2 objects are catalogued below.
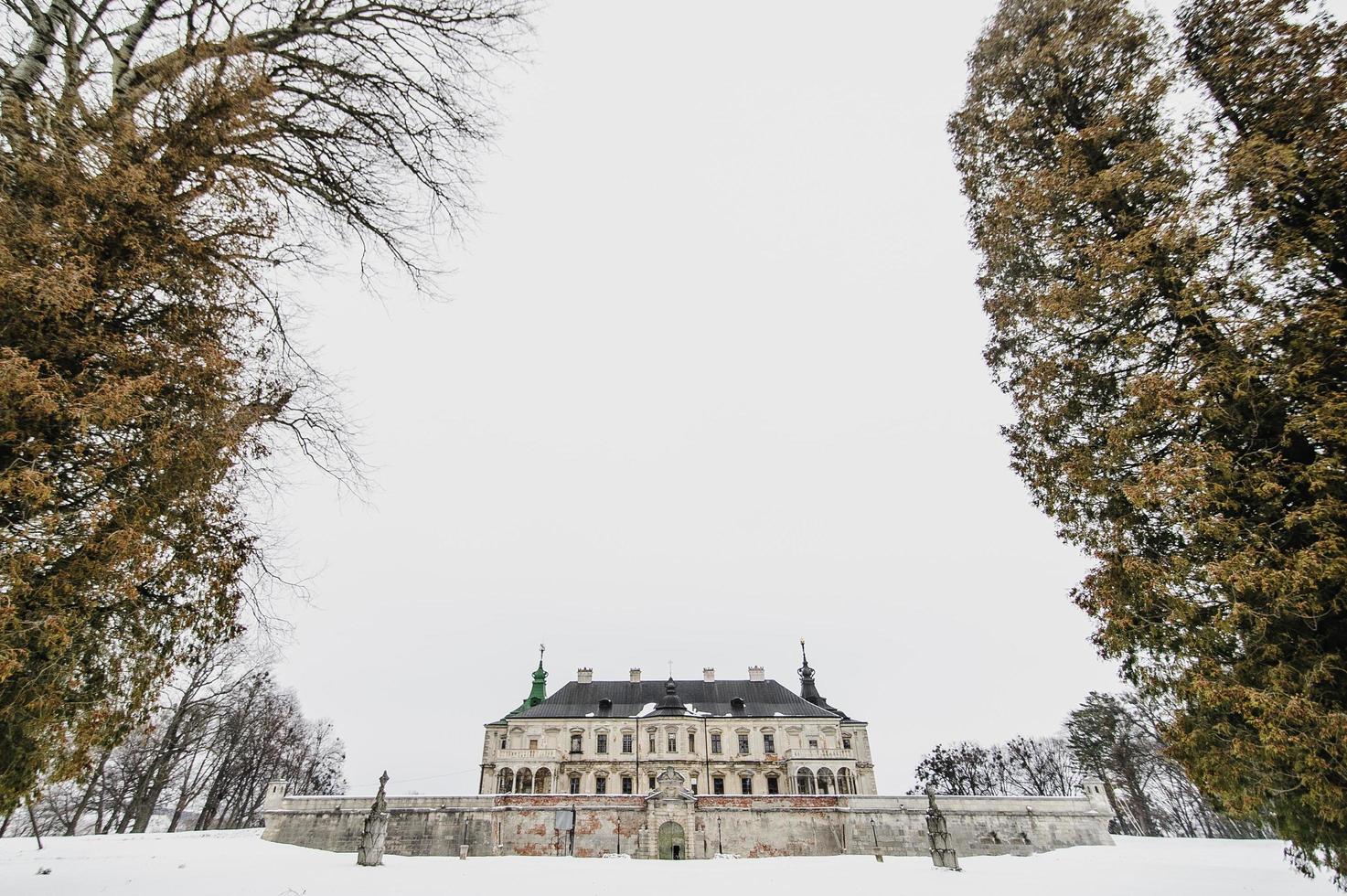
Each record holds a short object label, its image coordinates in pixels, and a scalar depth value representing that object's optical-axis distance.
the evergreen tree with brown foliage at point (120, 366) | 4.49
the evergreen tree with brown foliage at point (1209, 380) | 5.28
